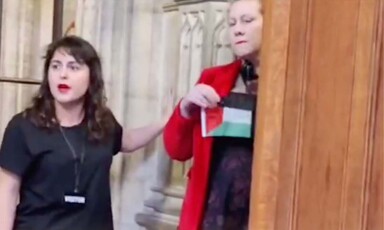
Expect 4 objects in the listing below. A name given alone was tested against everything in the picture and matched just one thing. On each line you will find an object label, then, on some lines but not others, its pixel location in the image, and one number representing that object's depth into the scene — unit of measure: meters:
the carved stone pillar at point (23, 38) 2.48
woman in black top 1.72
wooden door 1.09
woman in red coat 1.50
